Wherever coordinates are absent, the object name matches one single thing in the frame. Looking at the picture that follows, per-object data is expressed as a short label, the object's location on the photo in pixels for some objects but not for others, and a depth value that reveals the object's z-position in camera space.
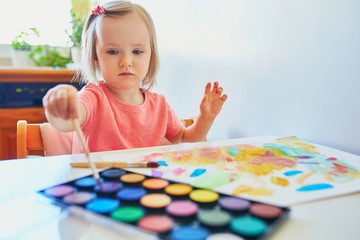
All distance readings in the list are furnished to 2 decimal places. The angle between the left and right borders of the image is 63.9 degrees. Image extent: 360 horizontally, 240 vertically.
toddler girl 0.72
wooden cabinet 1.51
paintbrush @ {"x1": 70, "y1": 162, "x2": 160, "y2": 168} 0.45
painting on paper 0.38
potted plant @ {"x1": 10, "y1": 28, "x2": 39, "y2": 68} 1.91
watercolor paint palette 0.27
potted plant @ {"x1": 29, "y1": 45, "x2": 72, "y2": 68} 1.97
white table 0.28
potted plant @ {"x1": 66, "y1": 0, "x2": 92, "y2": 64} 1.93
